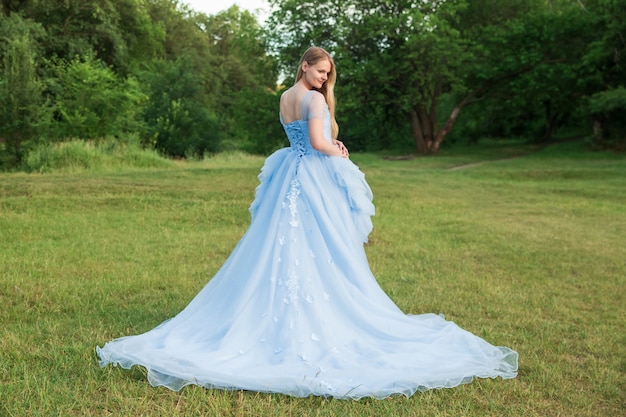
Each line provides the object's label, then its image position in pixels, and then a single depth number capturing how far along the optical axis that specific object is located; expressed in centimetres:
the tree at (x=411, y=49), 3128
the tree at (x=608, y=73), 2780
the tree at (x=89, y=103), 2388
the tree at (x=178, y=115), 2917
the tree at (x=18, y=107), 1783
